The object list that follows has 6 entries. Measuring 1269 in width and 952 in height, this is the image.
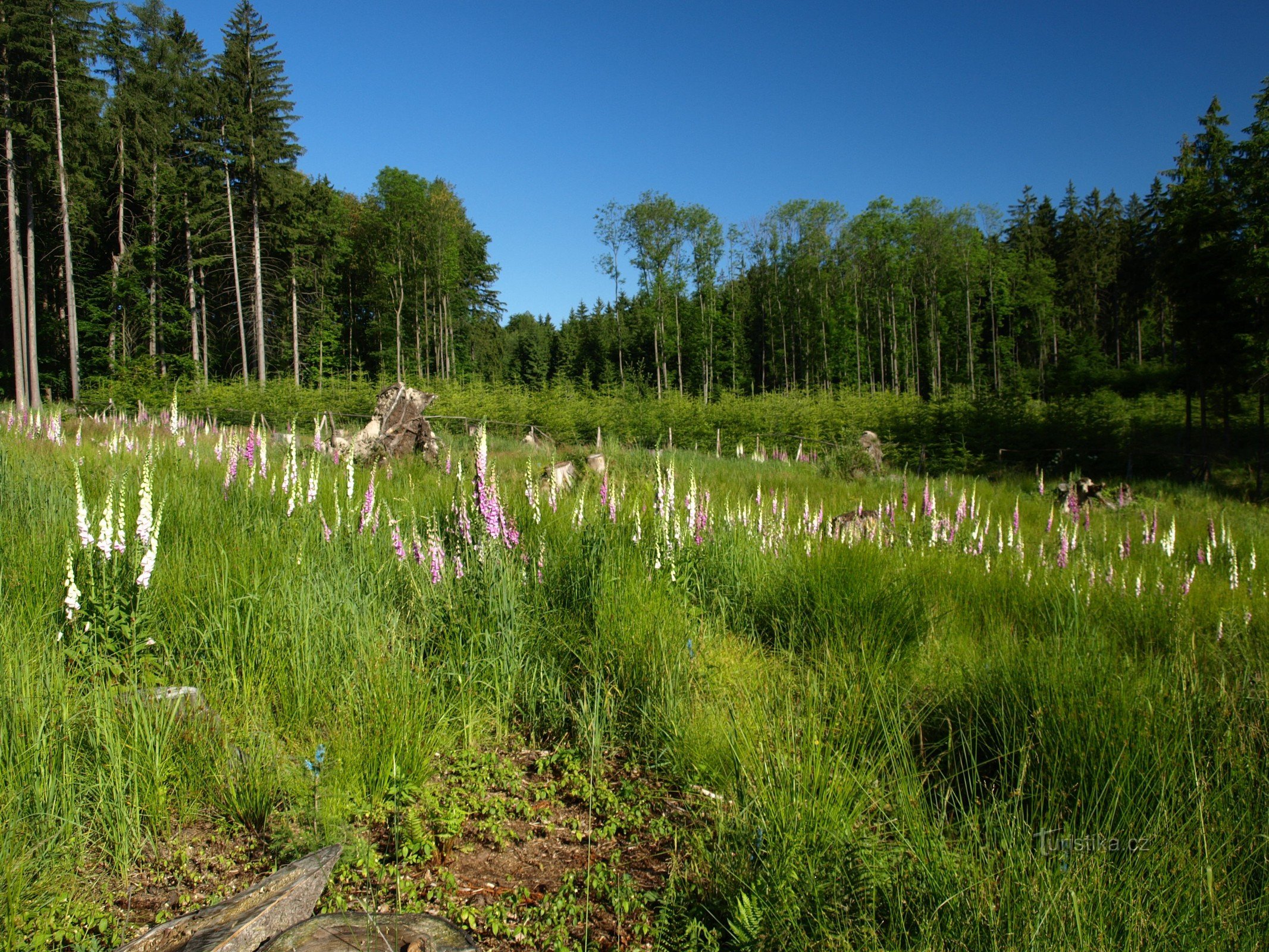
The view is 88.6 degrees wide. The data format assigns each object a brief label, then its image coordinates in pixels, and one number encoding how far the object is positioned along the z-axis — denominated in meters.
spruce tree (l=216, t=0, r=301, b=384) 35.69
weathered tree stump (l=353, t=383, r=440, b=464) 10.90
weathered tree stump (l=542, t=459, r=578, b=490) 8.40
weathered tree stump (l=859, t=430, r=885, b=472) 18.84
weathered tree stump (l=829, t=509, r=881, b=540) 7.18
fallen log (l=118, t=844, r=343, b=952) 1.84
